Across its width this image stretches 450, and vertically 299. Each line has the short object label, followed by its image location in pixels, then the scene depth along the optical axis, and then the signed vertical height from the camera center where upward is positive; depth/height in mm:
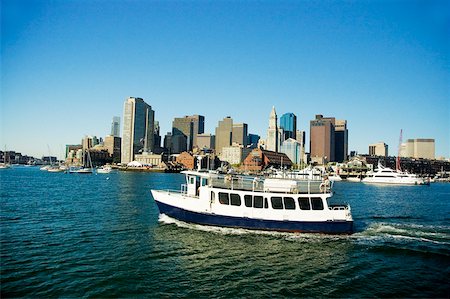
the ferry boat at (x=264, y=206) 30953 -4209
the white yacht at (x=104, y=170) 168300 -5929
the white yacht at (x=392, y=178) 140500 -6038
